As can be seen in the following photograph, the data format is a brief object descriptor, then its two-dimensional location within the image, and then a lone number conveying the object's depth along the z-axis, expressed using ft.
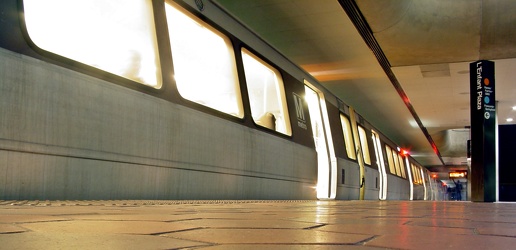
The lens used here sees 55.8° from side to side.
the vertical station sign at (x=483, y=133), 28.45
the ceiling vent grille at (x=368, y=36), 21.08
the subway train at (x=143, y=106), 9.85
